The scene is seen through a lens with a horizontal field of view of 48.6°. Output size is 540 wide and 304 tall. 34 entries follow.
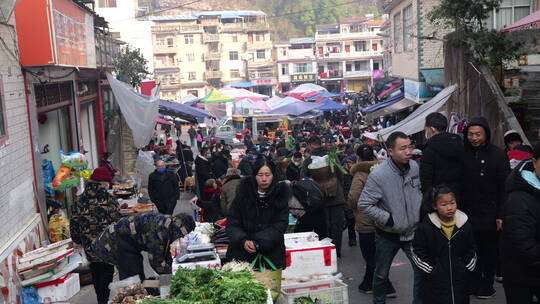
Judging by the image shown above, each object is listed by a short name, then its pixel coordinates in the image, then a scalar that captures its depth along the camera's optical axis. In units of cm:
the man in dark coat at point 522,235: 426
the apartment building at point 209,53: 7622
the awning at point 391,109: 2173
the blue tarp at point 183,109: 2075
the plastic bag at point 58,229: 914
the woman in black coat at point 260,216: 532
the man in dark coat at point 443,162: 584
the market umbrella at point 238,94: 3223
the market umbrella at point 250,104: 2990
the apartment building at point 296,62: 7656
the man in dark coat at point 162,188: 1208
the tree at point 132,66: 3232
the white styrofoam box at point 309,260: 571
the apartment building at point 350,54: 7450
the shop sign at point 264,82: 7681
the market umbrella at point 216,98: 2830
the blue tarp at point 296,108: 2674
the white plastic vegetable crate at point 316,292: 537
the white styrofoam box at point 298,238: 609
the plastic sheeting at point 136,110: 1372
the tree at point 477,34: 1170
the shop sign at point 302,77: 7681
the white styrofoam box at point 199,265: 522
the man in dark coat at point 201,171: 1310
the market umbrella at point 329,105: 2695
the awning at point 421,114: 1156
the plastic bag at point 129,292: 530
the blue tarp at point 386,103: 2289
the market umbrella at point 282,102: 2850
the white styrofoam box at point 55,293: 733
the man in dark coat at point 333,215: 818
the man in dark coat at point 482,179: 589
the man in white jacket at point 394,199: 558
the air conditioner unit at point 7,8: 738
